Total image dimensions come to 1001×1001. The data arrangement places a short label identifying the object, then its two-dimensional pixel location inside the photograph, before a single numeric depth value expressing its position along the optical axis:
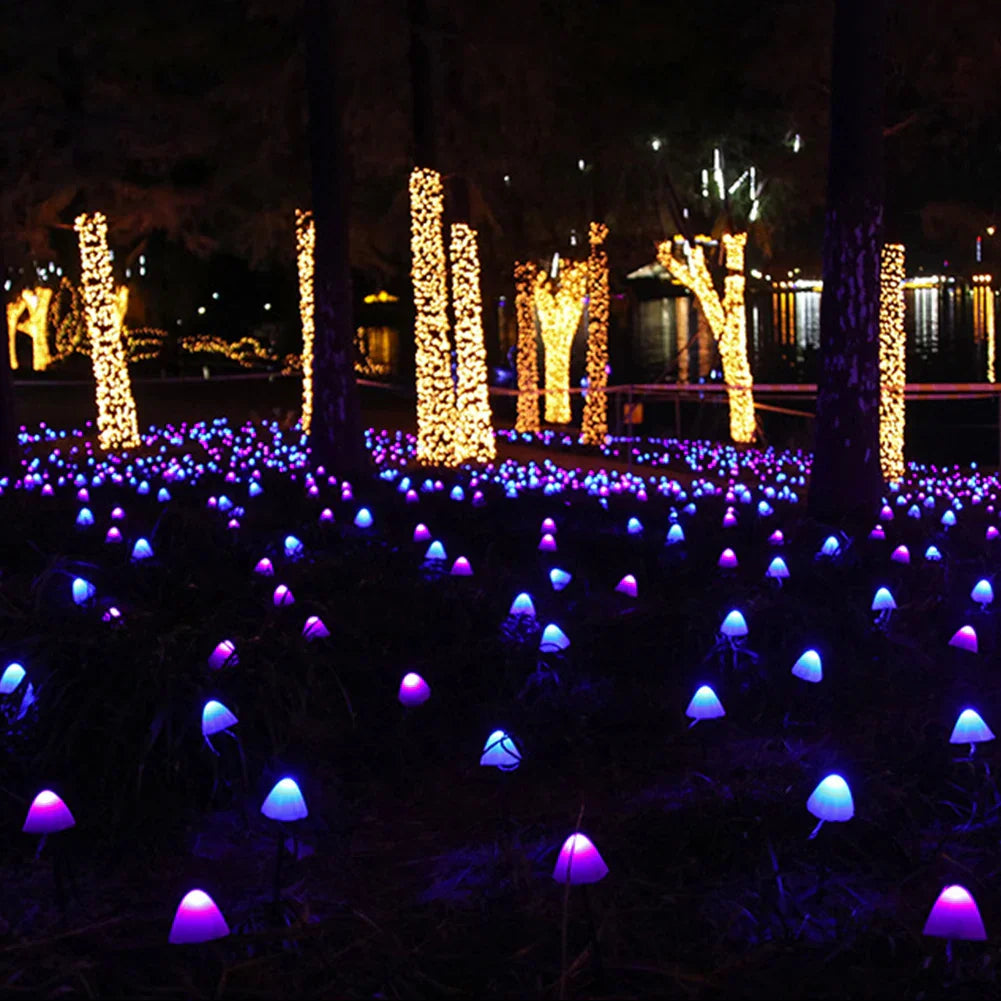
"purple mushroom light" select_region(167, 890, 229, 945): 2.97
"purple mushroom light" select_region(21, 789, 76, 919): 3.42
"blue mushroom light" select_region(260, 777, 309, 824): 3.46
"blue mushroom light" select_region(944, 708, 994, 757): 3.86
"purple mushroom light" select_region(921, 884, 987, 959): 2.86
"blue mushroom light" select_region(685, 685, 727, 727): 4.21
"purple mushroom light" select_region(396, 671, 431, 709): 4.59
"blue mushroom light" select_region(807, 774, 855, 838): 3.39
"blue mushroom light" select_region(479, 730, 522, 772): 4.21
